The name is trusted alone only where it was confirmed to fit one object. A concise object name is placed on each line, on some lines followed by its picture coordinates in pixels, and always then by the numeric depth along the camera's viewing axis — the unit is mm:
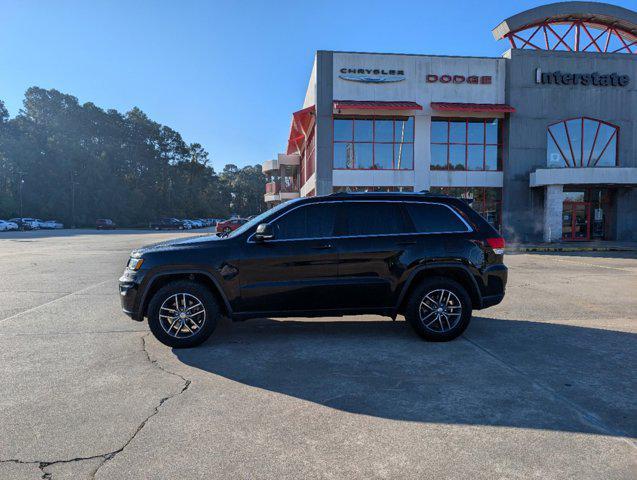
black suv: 5160
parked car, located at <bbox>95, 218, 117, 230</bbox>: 60781
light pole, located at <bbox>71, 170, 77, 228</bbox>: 67312
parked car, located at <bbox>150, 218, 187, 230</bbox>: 62334
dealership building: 25094
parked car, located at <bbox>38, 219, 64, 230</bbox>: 59334
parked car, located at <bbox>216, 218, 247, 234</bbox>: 32094
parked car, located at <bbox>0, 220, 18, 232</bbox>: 50344
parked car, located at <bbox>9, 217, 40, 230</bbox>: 55281
